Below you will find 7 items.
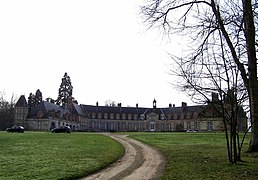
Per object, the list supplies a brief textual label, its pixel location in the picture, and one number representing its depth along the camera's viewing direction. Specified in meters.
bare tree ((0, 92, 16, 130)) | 74.38
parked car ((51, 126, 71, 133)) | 51.65
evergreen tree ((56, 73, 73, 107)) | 90.25
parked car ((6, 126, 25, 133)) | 51.38
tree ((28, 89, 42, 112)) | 92.94
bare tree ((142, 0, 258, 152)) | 13.49
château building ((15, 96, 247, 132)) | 71.44
